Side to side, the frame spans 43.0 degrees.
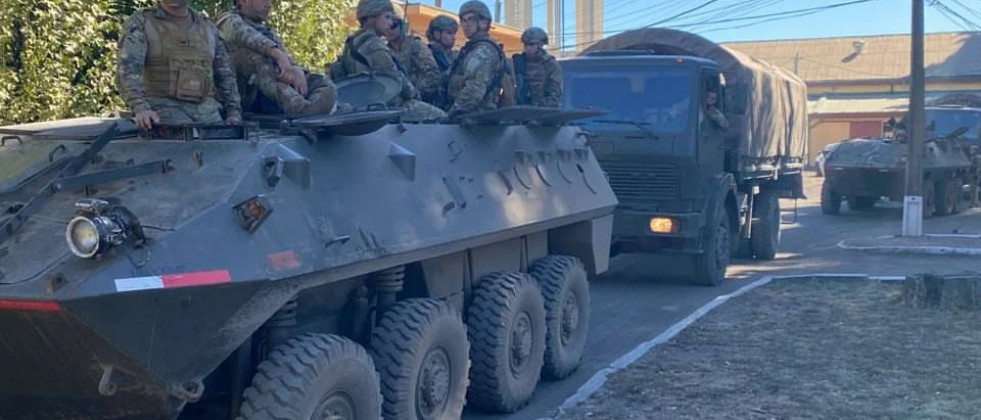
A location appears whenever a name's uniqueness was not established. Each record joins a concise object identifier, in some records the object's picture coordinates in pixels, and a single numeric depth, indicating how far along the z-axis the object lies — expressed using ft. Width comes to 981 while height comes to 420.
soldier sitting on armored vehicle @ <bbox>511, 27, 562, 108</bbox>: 32.73
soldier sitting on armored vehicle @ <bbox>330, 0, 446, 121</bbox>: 24.11
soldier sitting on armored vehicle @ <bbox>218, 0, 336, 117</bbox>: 20.53
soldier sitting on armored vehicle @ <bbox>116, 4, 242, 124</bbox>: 19.06
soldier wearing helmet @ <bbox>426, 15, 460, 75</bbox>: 29.45
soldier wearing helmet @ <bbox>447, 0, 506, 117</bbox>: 26.96
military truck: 39.11
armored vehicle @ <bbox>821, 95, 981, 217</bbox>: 69.93
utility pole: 57.98
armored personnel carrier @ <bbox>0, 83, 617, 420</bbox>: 14.33
